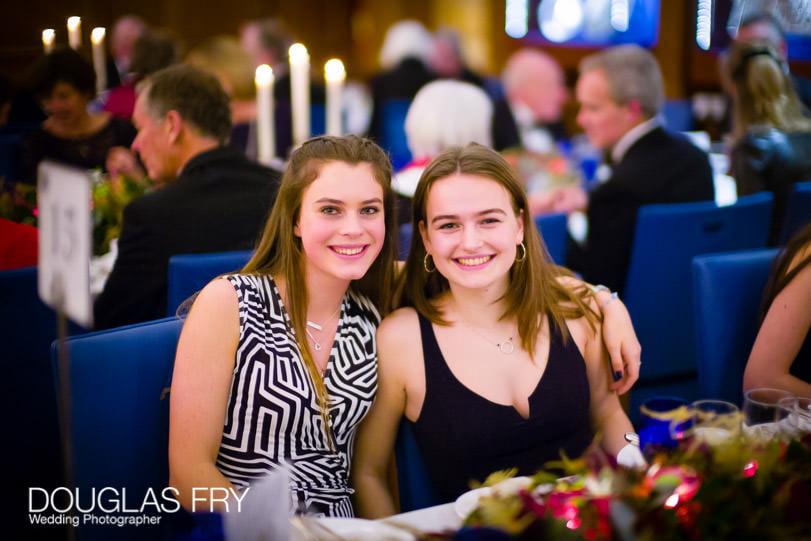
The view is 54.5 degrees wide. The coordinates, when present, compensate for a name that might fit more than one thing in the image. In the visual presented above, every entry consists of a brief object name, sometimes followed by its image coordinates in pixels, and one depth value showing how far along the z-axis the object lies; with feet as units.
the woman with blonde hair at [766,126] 11.65
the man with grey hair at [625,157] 10.23
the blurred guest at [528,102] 18.43
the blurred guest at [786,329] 6.48
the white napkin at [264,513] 3.32
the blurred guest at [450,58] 21.63
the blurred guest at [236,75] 14.19
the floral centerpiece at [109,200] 9.57
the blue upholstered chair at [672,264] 9.03
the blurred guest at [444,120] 12.29
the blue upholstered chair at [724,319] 7.03
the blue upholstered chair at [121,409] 5.01
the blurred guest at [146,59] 12.69
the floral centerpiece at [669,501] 3.27
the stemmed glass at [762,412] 4.67
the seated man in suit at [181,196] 8.26
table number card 3.30
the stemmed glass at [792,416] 4.68
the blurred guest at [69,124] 9.20
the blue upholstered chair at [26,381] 7.00
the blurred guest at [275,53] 19.71
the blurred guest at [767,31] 14.83
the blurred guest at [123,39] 20.52
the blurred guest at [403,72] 20.97
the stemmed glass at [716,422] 4.04
